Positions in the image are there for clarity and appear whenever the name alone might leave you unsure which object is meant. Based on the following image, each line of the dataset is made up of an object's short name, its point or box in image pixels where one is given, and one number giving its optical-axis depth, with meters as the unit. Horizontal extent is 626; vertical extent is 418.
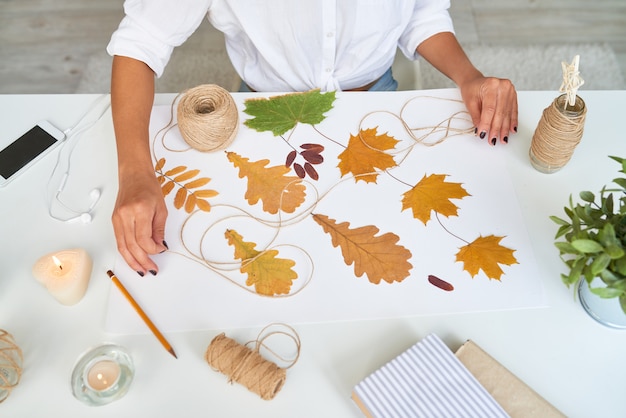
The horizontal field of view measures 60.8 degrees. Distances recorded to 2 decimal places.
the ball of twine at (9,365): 0.65
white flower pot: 0.67
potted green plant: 0.57
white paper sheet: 0.71
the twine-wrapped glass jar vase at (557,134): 0.74
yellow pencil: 0.68
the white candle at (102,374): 0.65
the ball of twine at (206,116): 0.81
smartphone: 0.86
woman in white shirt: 0.79
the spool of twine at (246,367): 0.64
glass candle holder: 0.64
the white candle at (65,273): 0.71
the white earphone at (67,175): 0.81
